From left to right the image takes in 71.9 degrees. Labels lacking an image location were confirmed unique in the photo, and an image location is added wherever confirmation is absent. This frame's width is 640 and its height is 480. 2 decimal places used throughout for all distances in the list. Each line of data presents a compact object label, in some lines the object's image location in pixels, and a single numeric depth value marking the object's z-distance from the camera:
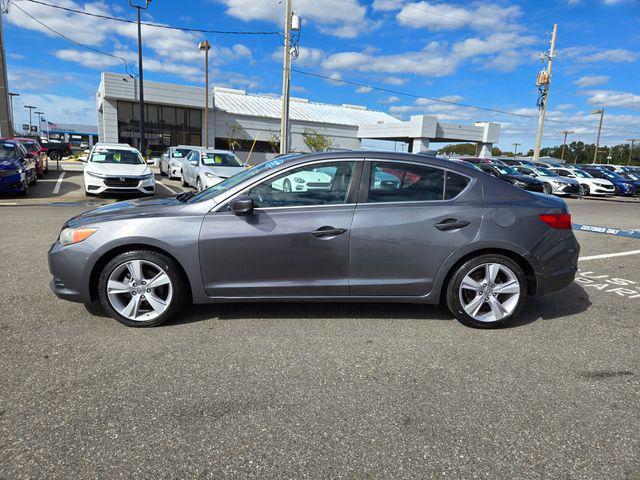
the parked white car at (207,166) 13.38
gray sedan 3.68
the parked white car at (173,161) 19.41
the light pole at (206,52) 30.08
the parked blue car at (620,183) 24.29
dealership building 39.16
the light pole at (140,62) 23.06
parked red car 16.78
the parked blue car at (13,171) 11.94
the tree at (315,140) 44.34
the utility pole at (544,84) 36.12
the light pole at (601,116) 52.23
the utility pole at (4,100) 25.92
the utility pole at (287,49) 21.91
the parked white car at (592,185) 22.44
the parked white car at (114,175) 12.27
